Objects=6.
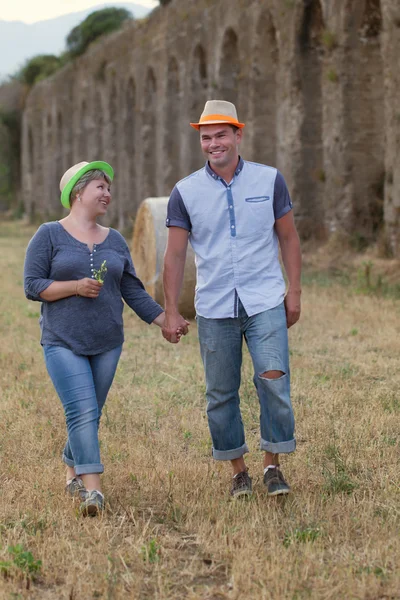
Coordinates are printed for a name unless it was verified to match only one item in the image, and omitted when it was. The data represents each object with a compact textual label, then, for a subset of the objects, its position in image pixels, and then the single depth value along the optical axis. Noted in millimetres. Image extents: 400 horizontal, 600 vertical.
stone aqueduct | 28556
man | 8320
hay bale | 18905
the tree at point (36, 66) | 82977
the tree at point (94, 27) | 66260
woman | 8328
